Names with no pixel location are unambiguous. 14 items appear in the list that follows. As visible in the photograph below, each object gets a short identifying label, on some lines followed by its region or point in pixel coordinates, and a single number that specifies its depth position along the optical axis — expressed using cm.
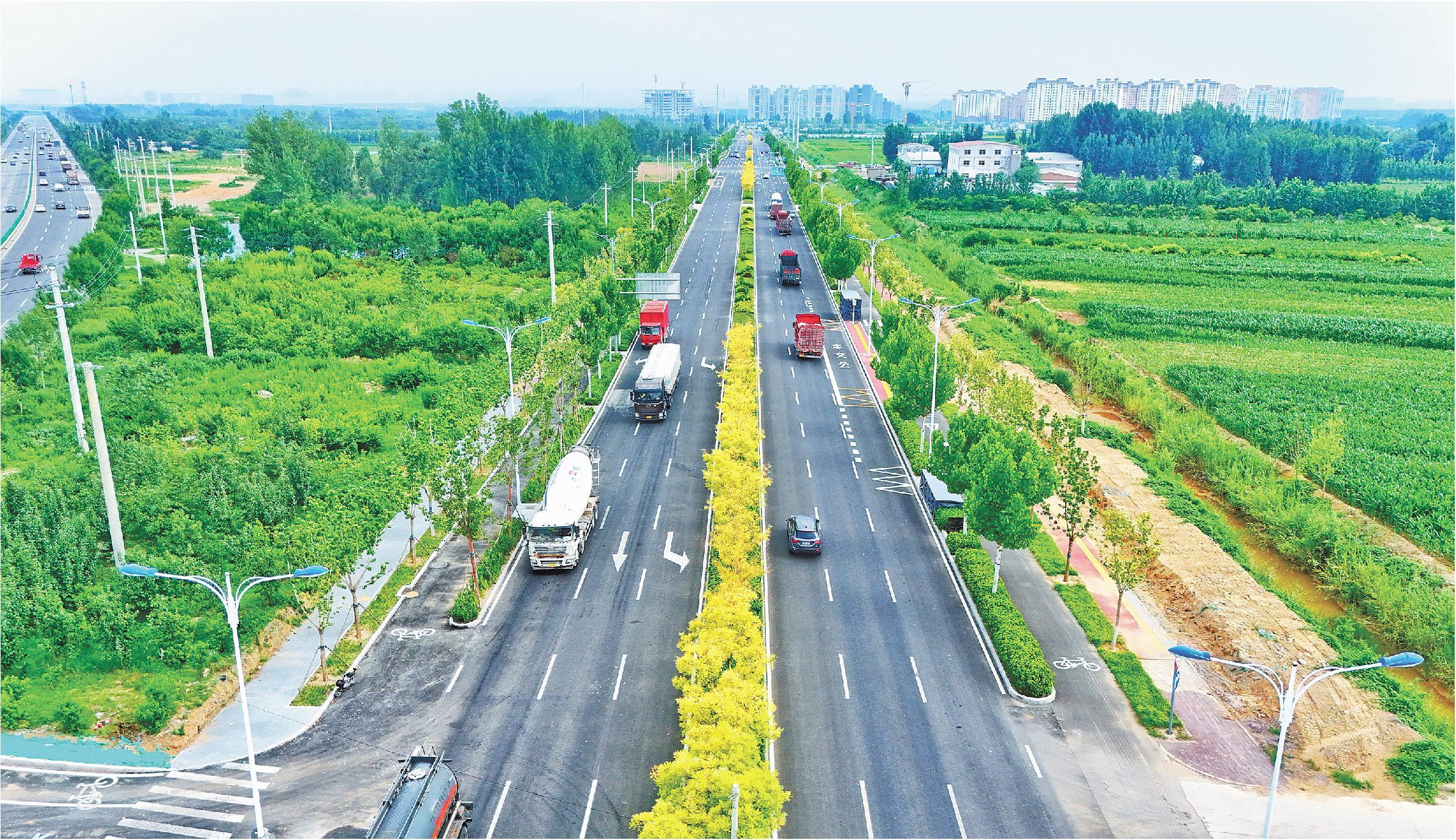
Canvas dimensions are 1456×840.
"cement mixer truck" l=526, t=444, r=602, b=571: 3859
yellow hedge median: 2180
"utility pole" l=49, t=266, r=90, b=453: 4022
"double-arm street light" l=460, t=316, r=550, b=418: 4695
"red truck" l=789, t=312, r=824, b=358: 6825
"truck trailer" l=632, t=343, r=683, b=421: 5553
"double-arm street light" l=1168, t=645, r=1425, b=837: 2064
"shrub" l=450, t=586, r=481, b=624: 3494
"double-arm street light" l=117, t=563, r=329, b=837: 2236
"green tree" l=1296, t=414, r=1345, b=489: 4809
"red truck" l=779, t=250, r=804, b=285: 9262
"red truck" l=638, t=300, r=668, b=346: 6994
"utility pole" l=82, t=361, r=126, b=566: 3503
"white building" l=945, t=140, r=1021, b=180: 17988
